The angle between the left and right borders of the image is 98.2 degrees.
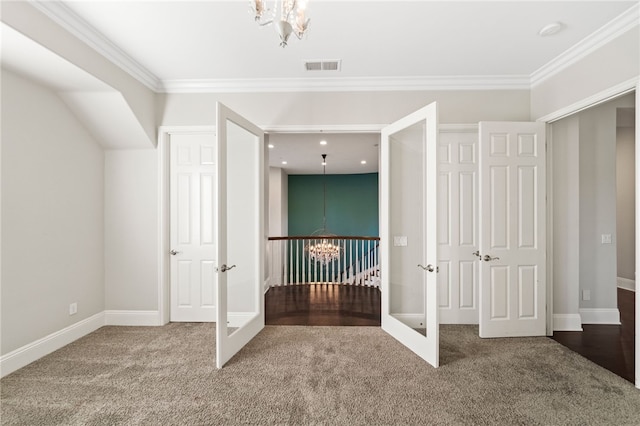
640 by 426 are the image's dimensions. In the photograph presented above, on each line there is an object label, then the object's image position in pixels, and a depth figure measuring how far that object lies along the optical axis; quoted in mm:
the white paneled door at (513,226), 3055
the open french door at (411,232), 2557
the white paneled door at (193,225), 3488
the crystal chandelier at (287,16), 1435
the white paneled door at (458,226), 3342
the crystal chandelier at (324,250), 5781
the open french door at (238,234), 2549
